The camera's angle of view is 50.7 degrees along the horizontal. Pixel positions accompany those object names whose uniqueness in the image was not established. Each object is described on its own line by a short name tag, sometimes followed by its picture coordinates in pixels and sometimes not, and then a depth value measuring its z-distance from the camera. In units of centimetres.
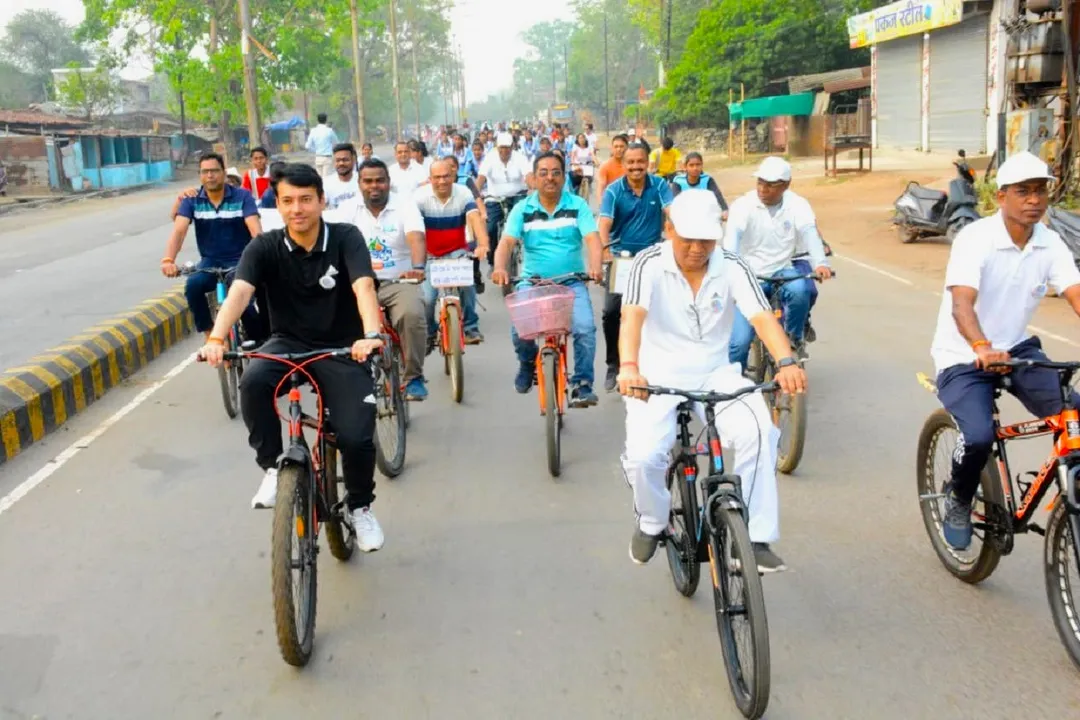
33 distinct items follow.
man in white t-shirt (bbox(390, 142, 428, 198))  1343
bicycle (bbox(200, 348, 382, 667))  402
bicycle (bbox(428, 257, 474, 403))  817
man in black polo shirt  464
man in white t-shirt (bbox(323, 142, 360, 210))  1020
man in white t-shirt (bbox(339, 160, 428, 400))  748
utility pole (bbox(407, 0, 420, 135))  9781
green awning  3994
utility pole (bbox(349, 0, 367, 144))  3991
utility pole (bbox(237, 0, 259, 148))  2450
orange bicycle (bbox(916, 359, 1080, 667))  390
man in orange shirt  1396
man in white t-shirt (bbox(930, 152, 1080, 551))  436
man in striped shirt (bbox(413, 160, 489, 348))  899
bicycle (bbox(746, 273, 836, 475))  633
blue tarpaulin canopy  6088
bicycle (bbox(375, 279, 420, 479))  659
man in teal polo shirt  750
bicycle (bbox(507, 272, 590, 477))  651
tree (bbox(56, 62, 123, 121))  5184
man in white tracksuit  406
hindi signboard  3094
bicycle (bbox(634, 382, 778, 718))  356
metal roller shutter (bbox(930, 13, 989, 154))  3041
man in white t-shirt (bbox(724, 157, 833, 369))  722
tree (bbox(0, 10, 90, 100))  7175
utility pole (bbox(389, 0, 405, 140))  5162
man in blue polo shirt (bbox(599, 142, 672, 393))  831
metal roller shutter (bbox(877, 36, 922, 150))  3478
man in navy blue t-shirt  845
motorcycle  1631
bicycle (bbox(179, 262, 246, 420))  816
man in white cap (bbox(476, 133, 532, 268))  1513
